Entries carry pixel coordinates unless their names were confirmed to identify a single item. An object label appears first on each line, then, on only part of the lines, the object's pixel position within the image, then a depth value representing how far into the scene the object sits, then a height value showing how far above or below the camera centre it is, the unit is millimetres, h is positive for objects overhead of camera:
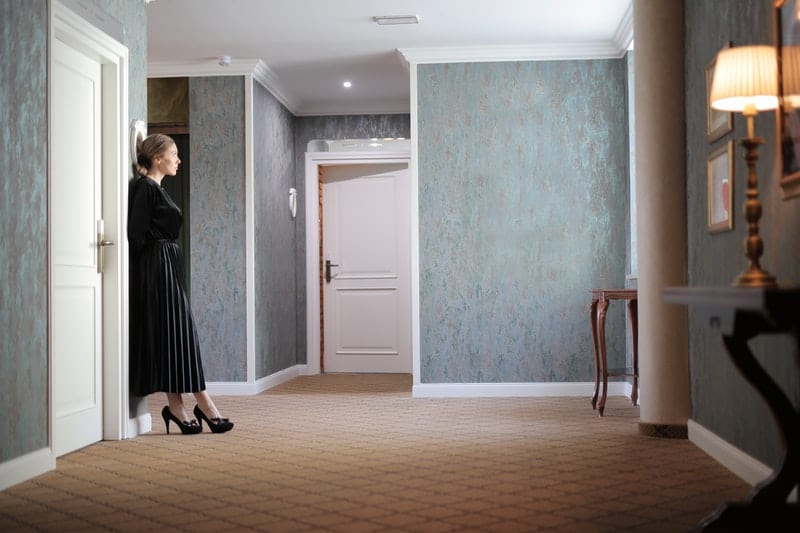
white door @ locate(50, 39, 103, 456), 4340 +113
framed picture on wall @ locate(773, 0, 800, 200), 2930 +552
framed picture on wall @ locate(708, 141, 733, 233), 3793 +327
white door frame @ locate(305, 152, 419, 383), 8898 +508
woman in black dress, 4891 -224
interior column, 4731 +264
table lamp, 2752 +542
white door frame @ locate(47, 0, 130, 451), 4754 +150
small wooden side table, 5637 -402
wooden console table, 2475 -551
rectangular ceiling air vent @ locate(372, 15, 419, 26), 6073 +1656
